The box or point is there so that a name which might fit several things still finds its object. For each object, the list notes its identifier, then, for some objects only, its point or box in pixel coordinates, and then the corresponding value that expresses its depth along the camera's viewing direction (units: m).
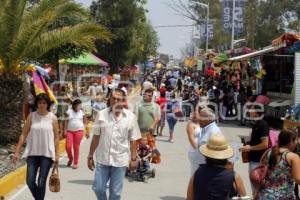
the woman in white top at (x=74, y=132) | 11.92
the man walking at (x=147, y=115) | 10.60
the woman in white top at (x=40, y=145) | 7.59
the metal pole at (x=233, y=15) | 40.49
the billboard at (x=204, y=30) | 53.53
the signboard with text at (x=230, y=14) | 40.66
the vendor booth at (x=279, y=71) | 19.22
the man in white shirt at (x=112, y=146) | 6.97
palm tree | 13.66
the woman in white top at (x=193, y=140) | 7.73
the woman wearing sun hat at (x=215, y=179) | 4.74
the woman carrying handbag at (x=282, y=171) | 5.79
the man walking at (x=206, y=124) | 7.21
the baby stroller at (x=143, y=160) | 10.70
